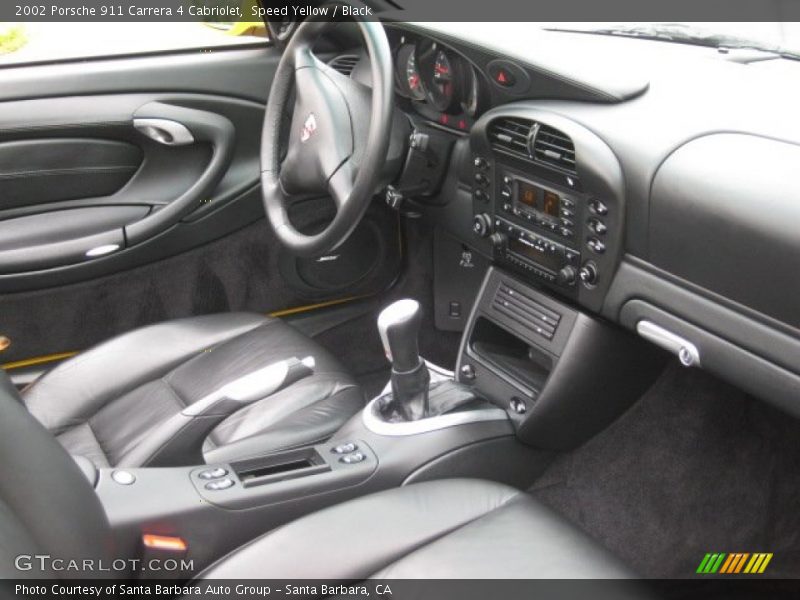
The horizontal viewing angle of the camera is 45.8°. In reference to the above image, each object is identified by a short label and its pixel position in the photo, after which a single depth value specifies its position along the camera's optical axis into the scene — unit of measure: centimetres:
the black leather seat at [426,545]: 120
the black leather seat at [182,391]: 169
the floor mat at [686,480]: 185
